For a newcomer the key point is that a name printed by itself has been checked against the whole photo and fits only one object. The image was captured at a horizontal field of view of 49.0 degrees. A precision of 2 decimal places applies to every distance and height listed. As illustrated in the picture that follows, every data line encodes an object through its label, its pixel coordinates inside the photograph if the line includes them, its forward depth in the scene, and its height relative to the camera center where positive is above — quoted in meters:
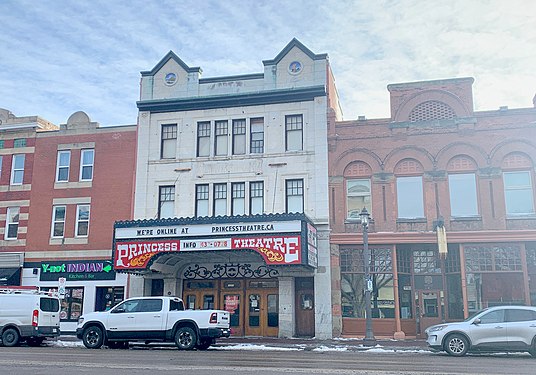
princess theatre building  25.27 +6.05
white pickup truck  19.48 -0.26
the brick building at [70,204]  28.72 +5.57
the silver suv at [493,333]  17.16 -0.46
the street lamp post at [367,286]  21.38 +1.14
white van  21.50 -0.06
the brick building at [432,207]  24.72 +4.69
